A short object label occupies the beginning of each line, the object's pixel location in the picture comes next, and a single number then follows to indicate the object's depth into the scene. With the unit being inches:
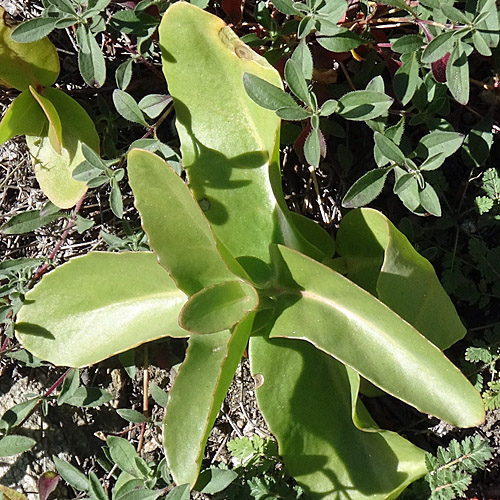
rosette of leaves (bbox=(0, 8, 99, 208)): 29.5
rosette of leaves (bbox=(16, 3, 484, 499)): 26.3
